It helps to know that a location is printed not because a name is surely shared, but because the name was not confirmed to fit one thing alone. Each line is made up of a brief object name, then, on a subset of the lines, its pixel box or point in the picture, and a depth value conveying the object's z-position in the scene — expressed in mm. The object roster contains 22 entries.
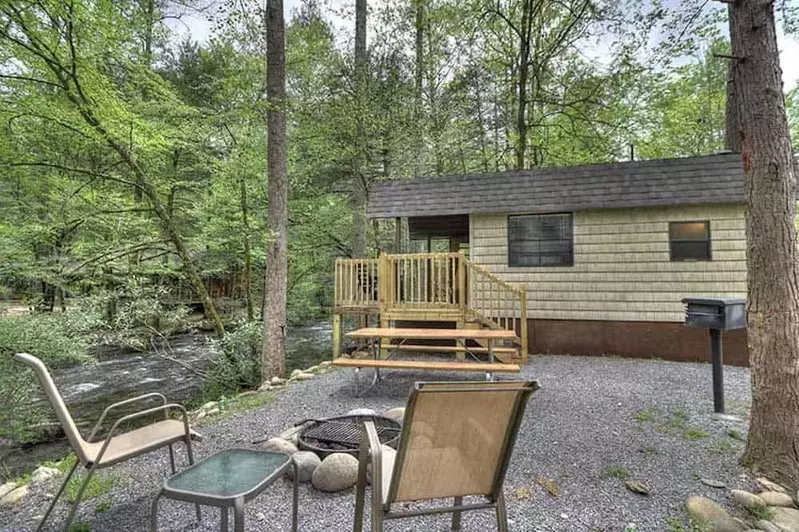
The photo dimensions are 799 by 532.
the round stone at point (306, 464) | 2895
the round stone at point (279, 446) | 3266
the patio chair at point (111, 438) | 2102
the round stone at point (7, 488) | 3082
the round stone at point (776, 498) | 2510
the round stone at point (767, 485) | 2654
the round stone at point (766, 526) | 2274
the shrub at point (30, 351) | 4844
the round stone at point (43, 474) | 3257
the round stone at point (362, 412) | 3838
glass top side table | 1676
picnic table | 4621
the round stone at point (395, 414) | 3967
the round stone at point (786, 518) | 2312
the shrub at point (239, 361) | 7824
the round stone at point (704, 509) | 2332
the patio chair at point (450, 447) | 1772
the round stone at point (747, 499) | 2469
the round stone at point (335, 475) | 2775
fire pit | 3195
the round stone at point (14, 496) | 2877
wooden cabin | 6930
